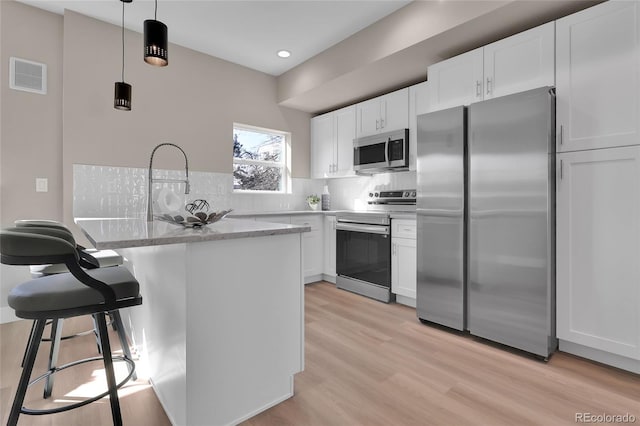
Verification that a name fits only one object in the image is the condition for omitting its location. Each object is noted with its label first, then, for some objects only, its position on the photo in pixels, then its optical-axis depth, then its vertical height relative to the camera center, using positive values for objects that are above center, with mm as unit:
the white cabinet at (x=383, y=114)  3561 +1162
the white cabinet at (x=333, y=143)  4199 +968
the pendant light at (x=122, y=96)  2533 +923
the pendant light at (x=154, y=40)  1748 +945
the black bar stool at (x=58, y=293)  1073 -311
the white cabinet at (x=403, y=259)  3131 -462
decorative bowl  1647 -32
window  4234 +735
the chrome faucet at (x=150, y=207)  2179 +42
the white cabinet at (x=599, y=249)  1962 -236
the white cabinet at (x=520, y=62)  2260 +1116
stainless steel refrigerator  2164 -51
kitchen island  1347 -475
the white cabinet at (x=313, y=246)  4047 -434
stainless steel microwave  3510 +695
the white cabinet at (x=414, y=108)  3342 +1108
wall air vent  2771 +1207
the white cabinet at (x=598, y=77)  1952 +868
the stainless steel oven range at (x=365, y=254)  3381 -462
